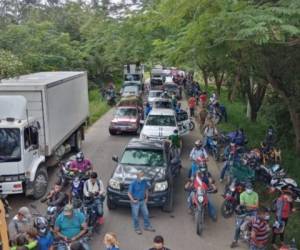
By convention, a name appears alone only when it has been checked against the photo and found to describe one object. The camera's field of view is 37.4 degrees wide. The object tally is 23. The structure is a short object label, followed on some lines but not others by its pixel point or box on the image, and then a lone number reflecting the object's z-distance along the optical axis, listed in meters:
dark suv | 11.40
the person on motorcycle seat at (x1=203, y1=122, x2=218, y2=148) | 17.23
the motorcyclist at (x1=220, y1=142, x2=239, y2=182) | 14.00
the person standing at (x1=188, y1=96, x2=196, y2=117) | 26.79
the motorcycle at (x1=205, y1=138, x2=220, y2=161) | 17.12
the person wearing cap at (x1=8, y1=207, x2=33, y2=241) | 8.12
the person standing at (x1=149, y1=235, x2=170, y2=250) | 7.00
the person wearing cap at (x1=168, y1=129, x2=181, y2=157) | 15.26
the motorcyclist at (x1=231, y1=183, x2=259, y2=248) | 9.87
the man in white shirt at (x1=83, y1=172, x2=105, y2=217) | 10.27
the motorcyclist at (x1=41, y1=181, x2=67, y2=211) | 9.77
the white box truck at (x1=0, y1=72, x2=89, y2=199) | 11.43
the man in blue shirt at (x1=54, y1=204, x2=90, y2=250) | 8.40
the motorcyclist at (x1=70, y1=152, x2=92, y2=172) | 11.98
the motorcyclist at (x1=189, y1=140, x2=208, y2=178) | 12.88
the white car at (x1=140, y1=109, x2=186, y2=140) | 17.73
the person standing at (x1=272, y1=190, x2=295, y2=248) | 9.62
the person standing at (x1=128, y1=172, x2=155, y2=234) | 10.48
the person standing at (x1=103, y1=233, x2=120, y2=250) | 7.32
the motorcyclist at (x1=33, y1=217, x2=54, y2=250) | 7.54
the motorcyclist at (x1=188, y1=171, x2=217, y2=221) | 10.80
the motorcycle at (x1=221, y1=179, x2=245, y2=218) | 11.36
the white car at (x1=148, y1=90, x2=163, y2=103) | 31.50
